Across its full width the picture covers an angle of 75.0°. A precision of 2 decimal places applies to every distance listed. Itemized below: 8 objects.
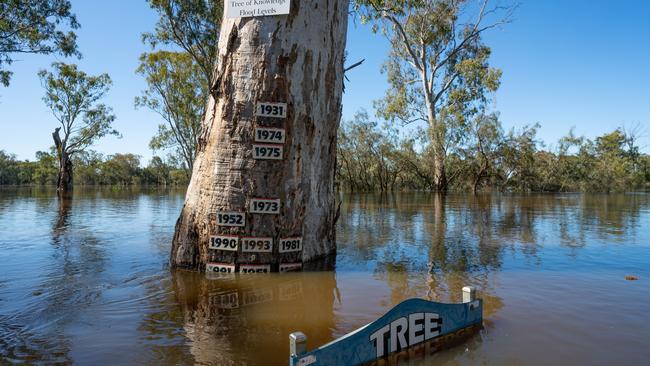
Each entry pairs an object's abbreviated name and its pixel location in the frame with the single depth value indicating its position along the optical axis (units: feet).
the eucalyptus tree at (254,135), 18.35
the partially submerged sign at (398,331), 7.54
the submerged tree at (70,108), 116.47
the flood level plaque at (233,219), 18.24
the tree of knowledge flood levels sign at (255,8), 18.07
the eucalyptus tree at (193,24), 72.95
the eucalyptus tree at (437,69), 101.14
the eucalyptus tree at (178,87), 106.73
